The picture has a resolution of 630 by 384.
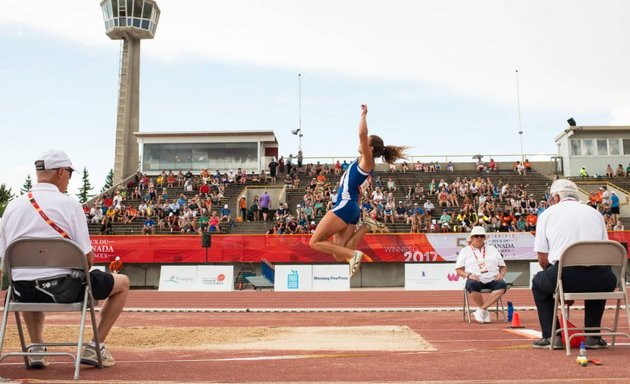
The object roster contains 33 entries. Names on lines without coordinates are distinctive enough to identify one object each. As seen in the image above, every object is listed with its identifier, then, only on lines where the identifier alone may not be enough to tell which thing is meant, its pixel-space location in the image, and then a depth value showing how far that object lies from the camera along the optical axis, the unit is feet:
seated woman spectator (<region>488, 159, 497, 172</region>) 124.15
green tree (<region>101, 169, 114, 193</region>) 379.27
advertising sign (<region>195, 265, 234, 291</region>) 78.07
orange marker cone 31.50
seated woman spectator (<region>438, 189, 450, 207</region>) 101.40
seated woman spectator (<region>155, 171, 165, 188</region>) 118.93
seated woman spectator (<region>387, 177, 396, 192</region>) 109.19
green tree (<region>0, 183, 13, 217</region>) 294.95
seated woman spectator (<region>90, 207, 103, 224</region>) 99.40
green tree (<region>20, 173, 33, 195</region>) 349.41
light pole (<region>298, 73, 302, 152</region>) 147.13
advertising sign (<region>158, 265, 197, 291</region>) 79.25
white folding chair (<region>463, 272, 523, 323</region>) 34.99
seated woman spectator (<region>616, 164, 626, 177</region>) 121.45
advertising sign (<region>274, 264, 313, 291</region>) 76.71
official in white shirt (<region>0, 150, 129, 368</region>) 16.12
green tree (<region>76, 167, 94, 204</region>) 374.02
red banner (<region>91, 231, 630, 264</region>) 85.61
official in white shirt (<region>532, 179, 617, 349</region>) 20.42
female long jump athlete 27.12
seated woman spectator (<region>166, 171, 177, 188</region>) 118.21
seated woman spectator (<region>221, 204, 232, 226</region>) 97.22
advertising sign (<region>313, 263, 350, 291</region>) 77.36
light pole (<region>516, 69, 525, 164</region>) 127.19
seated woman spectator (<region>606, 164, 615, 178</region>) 122.01
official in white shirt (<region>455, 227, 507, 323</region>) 36.40
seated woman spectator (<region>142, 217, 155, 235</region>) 92.99
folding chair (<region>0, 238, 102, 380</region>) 15.67
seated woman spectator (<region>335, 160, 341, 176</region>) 120.65
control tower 151.74
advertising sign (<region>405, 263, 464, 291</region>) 76.23
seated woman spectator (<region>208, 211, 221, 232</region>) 92.58
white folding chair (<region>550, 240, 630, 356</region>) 19.58
